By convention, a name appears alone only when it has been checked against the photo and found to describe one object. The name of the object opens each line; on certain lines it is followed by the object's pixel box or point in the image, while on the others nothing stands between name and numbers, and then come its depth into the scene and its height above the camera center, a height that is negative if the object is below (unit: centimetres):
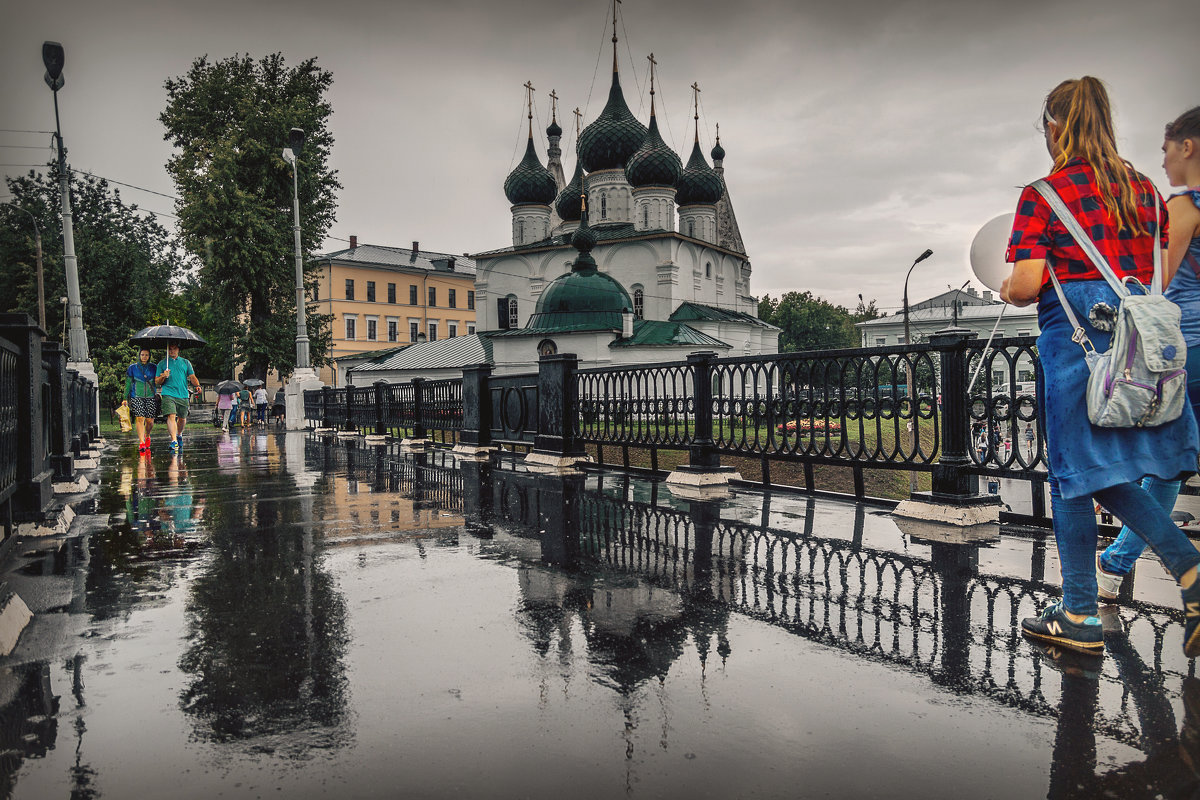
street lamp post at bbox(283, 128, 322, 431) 2491 +96
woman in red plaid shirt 295 +21
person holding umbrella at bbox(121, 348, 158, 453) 1330 +28
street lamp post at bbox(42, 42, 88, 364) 1673 +314
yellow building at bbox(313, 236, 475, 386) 6894 +1053
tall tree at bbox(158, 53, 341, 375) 3484 +1051
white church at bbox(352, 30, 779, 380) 4453 +949
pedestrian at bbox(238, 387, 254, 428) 2998 +18
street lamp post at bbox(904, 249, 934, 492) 600 +4
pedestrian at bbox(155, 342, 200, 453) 1328 +48
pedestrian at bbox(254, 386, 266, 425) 3362 +27
